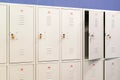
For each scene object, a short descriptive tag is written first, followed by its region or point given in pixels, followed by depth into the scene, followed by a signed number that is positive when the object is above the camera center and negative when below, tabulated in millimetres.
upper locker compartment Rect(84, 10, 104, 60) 3494 +46
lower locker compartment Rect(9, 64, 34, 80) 2996 -460
